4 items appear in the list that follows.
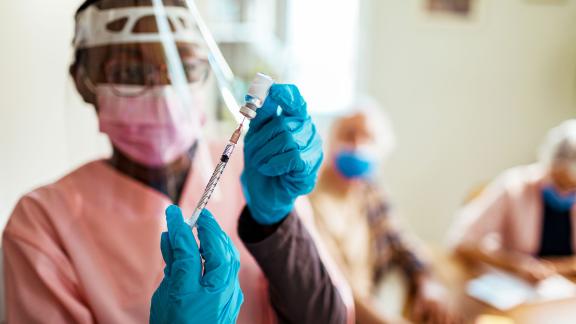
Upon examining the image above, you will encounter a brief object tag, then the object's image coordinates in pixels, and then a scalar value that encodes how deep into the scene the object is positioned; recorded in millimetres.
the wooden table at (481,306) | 810
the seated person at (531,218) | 1472
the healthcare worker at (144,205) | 676
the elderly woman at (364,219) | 1599
